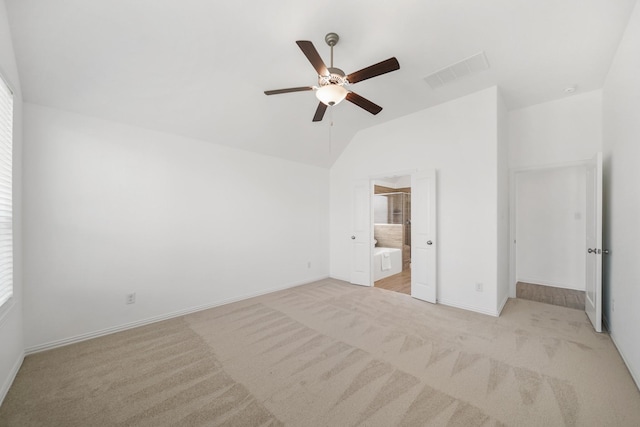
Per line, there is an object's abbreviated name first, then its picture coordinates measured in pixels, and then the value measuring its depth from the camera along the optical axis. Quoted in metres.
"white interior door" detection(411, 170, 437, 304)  3.81
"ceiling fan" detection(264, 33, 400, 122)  1.92
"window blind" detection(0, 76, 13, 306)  1.96
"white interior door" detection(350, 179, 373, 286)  4.78
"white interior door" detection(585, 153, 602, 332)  2.78
